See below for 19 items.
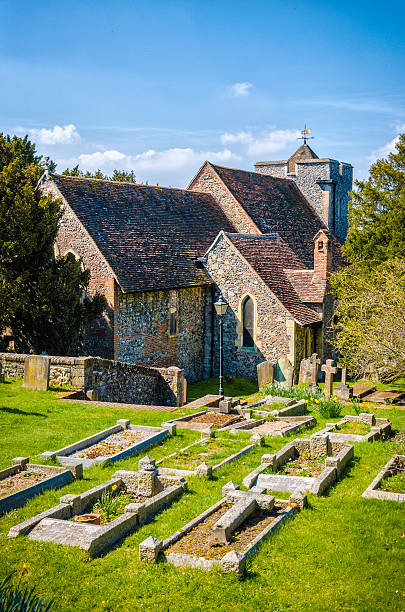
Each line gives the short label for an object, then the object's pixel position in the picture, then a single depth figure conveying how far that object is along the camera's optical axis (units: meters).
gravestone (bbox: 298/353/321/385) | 23.30
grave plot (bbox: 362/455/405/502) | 10.45
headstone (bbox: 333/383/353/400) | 20.47
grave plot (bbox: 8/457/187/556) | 9.09
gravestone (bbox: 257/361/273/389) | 25.09
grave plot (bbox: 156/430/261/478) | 11.94
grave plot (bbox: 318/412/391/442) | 14.57
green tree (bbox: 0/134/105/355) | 22.17
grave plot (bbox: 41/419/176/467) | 12.66
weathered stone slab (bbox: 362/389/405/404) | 20.62
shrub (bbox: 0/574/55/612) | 6.35
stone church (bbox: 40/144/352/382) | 24.92
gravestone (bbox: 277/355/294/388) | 25.61
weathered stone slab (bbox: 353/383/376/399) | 21.29
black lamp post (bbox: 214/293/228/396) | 22.19
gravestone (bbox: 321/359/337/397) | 21.81
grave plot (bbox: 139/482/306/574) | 8.33
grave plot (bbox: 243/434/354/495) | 11.26
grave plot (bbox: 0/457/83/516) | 10.38
